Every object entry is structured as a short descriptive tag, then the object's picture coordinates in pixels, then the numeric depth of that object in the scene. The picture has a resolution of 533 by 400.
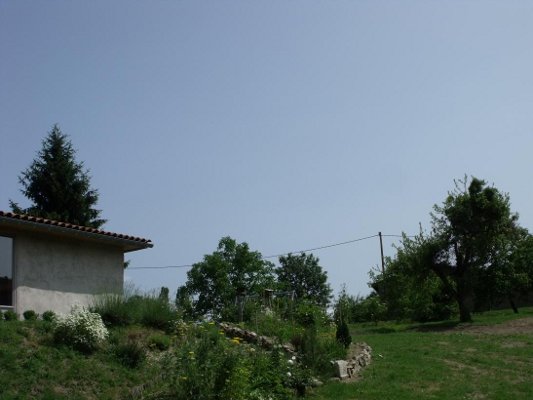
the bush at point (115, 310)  13.91
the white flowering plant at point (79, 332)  11.85
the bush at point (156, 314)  14.40
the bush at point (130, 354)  11.74
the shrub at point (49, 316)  13.68
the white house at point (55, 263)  14.23
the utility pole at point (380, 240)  45.36
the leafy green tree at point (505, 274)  27.91
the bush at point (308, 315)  16.27
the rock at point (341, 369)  13.73
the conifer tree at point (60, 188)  28.08
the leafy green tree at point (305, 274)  72.31
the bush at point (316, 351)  13.50
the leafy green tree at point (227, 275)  38.38
